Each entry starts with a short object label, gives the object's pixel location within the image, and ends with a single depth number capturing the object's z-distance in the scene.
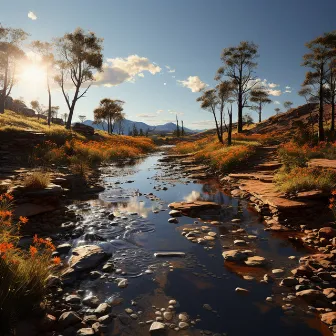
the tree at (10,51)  36.40
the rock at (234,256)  5.58
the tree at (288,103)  88.88
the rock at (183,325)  3.61
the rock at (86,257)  5.09
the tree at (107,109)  65.75
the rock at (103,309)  3.86
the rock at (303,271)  4.80
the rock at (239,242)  6.42
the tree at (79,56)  35.38
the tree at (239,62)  36.69
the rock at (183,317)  3.77
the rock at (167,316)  3.79
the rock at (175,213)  8.87
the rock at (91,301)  4.02
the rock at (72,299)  4.05
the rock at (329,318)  3.61
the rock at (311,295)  4.13
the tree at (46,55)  36.66
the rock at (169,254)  5.85
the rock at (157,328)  3.51
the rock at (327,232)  6.35
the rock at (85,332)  3.39
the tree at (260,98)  40.28
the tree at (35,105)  100.50
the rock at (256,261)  5.35
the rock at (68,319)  3.51
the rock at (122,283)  4.60
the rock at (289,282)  4.58
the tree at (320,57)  22.05
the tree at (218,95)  37.72
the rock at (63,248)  5.81
